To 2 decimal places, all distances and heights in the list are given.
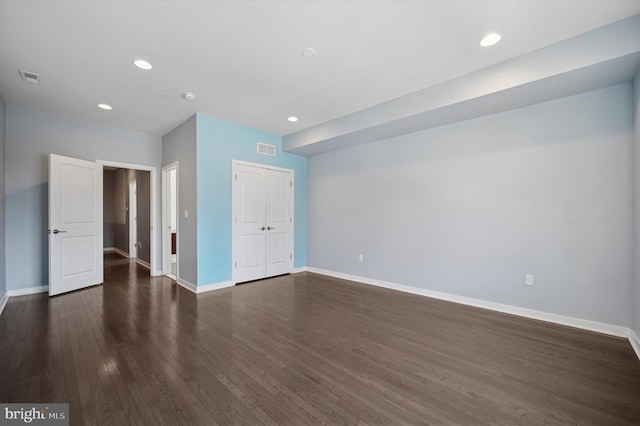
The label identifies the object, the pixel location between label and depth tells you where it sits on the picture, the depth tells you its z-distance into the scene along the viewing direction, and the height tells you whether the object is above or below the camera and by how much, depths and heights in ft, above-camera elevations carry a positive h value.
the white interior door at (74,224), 13.61 -0.50
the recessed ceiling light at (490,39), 8.04 +5.10
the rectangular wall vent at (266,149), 17.13 +4.04
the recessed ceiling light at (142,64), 9.40 +5.15
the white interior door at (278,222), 17.72 -0.57
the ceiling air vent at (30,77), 10.14 +5.15
